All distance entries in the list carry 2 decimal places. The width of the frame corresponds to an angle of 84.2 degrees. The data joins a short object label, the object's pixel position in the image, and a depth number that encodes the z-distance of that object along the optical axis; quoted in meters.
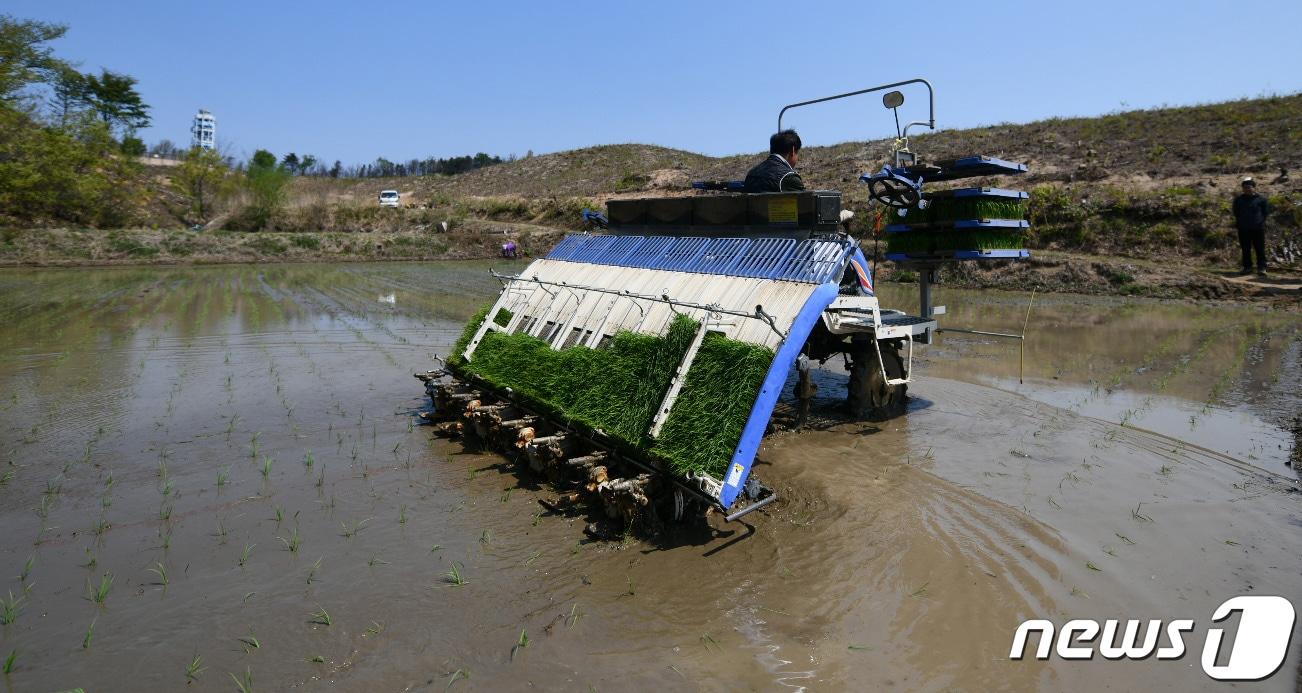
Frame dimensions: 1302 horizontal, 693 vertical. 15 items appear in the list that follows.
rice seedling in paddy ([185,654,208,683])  3.90
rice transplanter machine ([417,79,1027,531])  5.44
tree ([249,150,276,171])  66.55
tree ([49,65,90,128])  46.39
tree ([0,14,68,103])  27.94
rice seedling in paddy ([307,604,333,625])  4.39
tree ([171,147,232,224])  49.03
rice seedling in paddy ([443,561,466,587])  4.86
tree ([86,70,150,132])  59.00
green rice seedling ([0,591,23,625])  4.41
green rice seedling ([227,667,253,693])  3.76
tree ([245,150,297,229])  44.66
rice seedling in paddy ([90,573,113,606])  4.65
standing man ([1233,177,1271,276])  16.77
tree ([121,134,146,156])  55.09
